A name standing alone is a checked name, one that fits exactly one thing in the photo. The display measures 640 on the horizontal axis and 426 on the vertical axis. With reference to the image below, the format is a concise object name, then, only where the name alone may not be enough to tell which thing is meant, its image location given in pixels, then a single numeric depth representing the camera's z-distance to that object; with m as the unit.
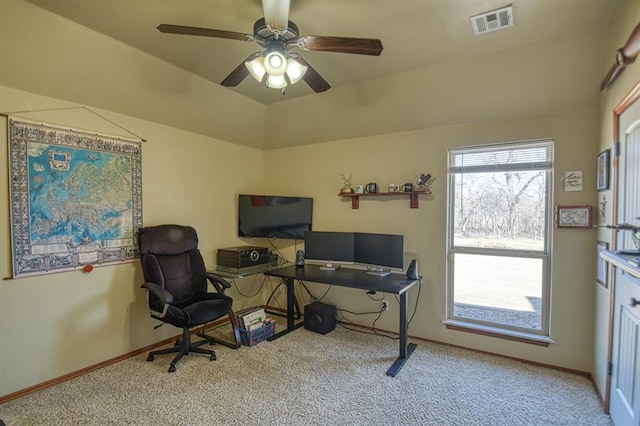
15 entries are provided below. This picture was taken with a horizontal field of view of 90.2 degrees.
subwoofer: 3.61
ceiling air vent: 2.06
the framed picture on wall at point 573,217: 2.67
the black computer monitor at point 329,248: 3.65
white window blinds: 2.92
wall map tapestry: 2.42
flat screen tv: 4.11
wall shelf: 3.41
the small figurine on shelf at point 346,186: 3.81
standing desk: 2.93
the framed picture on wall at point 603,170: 2.29
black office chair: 2.78
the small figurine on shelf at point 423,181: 3.34
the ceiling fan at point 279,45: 1.78
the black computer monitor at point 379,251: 3.32
